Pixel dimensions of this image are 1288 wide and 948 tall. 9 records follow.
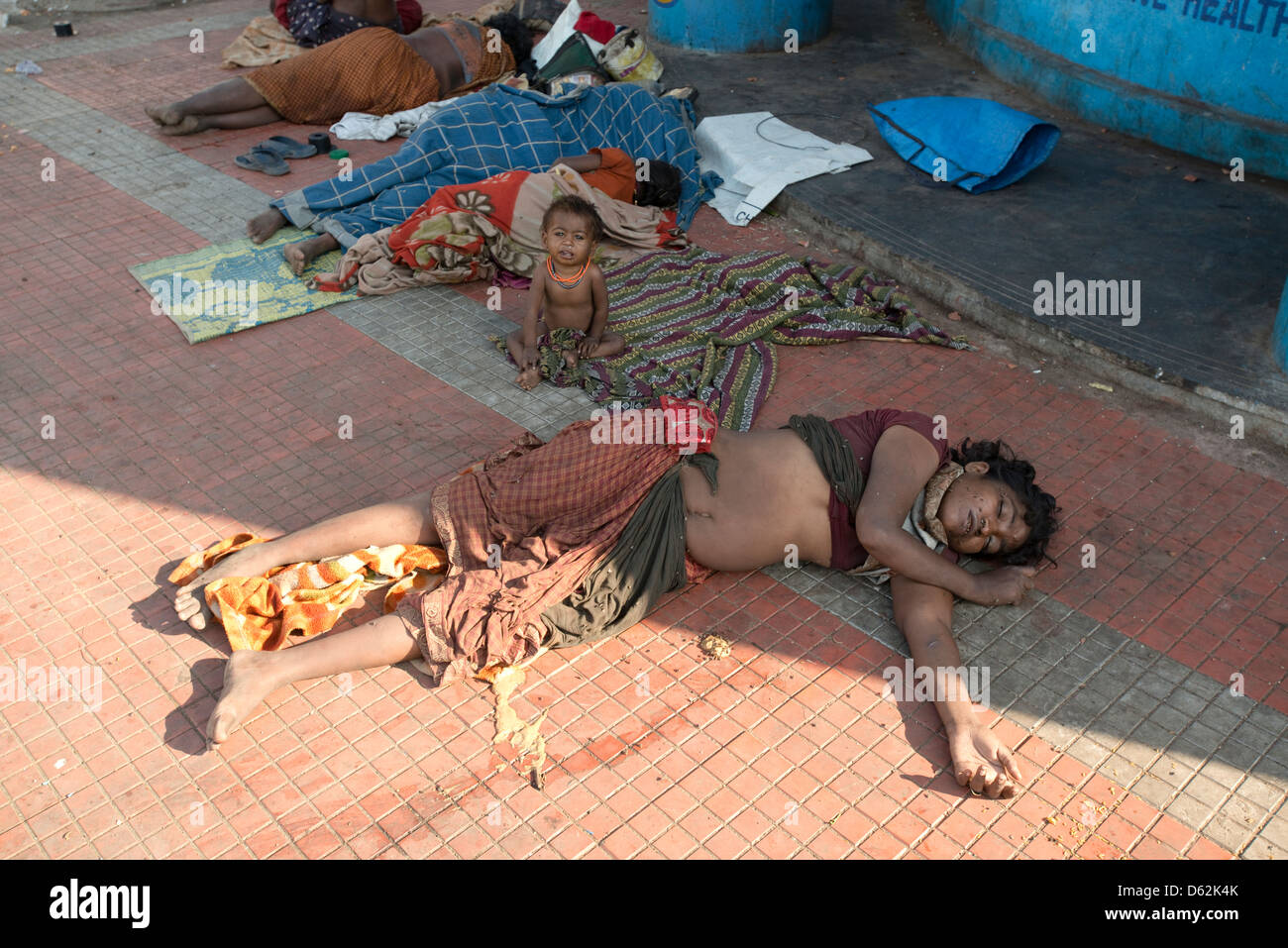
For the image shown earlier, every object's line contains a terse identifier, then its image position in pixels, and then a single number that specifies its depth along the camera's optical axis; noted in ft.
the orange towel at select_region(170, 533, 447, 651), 11.18
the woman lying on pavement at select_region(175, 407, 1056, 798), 10.89
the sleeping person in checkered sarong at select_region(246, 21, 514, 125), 24.98
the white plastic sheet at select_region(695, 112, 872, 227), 20.99
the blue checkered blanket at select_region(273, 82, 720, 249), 20.34
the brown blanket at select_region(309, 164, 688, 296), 18.44
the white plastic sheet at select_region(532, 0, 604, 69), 26.30
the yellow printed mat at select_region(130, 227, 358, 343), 17.43
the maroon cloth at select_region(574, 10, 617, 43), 26.16
